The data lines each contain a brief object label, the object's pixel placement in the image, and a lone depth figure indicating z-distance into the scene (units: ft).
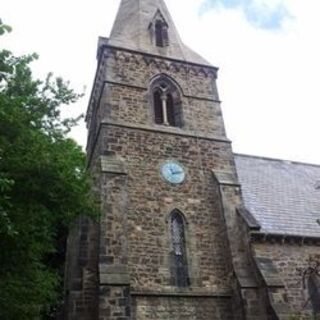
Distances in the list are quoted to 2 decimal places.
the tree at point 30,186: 30.58
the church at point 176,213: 43.29
